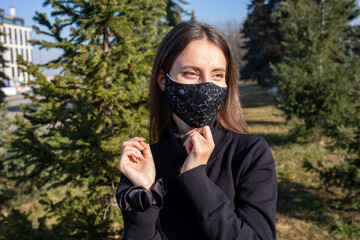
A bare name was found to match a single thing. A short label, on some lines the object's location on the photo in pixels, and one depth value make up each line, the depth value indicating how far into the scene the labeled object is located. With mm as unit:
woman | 1342
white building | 77744
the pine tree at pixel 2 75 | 7816
